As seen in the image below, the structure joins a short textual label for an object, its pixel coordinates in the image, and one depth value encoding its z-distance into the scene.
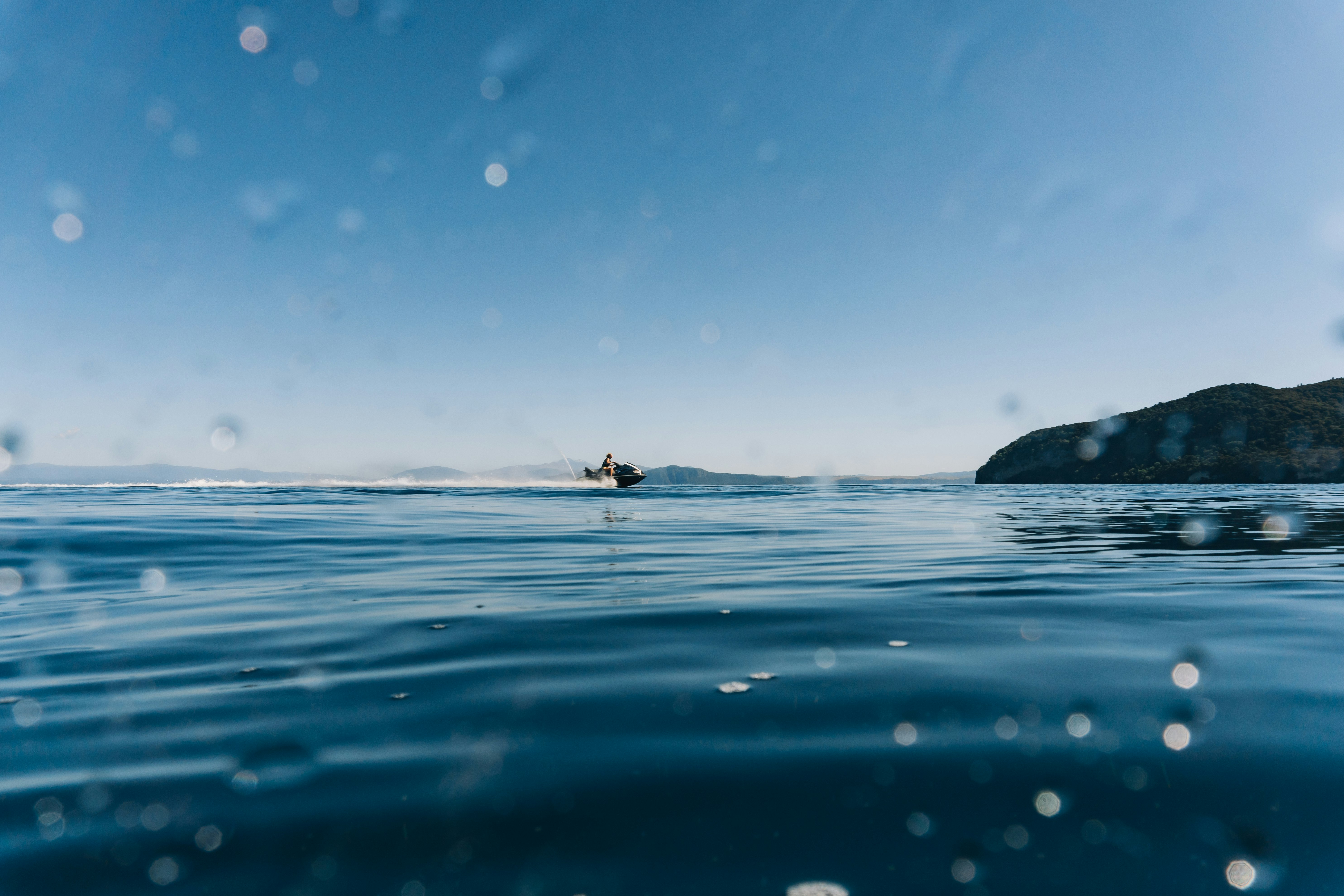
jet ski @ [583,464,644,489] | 51.84
